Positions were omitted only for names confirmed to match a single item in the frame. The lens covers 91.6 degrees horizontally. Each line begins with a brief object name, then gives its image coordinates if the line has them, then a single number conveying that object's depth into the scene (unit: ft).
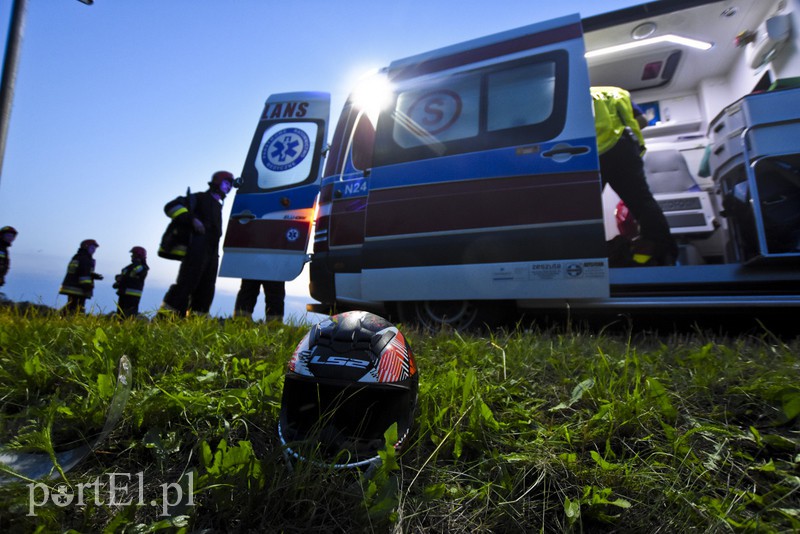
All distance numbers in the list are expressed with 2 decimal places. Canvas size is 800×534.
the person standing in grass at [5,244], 26.14
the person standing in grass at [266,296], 16.14
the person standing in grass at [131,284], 23.68
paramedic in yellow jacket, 11.78
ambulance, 9.92
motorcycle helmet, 3.72
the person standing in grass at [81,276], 25.06
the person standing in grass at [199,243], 15.69
